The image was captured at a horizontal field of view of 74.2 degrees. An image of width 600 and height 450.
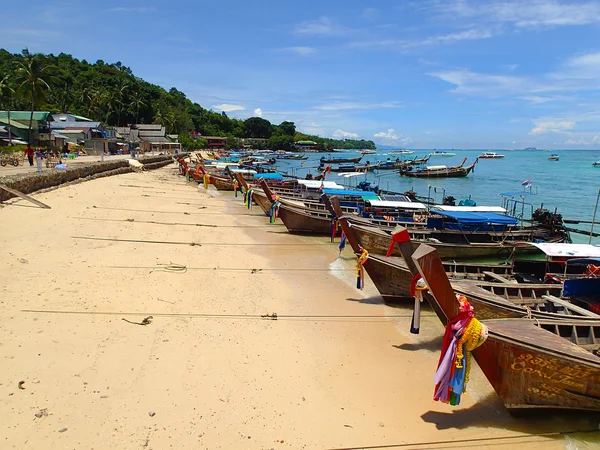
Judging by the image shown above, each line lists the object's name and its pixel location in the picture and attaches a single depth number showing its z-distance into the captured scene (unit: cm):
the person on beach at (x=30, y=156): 3102
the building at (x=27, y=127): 4700
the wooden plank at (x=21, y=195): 1647
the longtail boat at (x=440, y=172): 6550
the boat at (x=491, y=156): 13760
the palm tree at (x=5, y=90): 4962
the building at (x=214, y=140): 12950
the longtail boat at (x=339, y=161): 8806
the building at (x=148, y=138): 7529
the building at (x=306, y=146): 18100
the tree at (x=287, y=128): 18475
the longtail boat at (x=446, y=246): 1652
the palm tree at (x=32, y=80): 4344
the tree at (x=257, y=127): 16662
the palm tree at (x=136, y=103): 8744
